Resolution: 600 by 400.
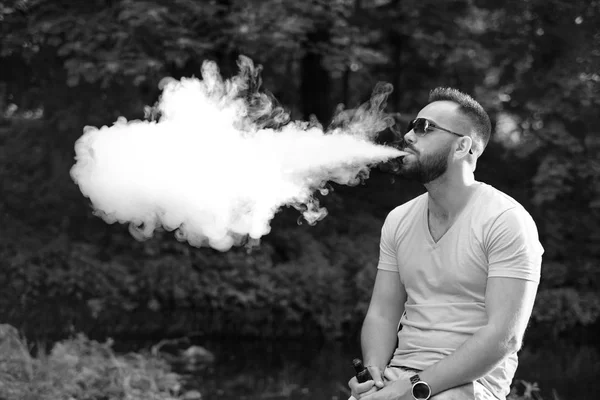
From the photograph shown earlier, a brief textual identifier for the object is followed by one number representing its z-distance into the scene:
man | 2.85
